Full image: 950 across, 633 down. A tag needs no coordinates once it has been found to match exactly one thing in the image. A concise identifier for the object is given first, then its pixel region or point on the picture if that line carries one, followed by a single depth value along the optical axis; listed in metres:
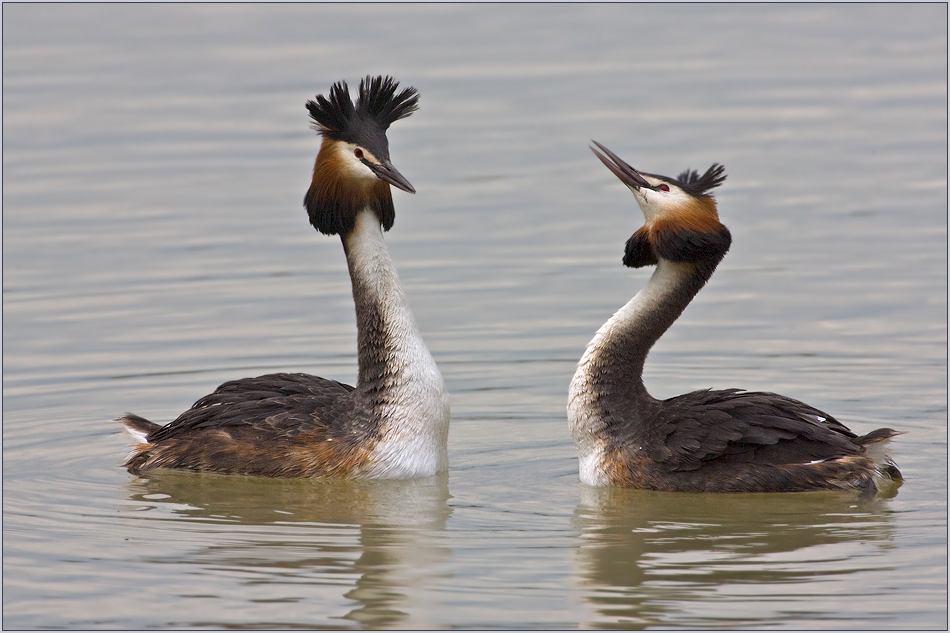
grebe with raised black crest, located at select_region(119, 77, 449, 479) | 19.44
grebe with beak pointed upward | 18.28
